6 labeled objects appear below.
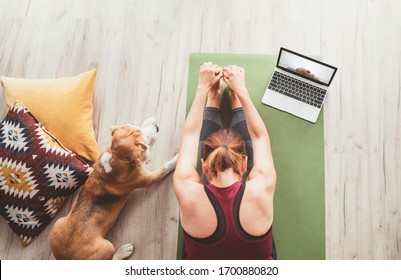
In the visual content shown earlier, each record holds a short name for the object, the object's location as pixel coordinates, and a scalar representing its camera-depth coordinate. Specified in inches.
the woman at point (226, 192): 62.7
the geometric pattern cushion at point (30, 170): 79.2
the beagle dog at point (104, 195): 73.9
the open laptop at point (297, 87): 87.4
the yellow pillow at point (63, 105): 84.6
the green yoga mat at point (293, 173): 85.2
